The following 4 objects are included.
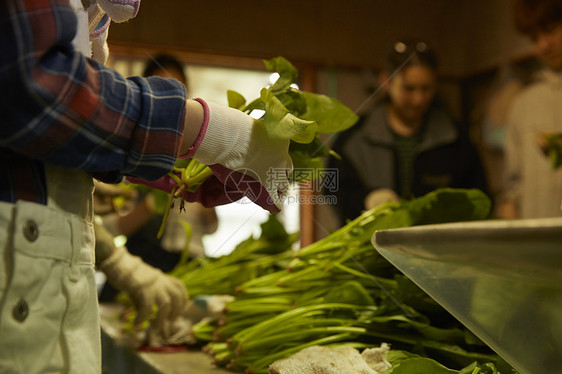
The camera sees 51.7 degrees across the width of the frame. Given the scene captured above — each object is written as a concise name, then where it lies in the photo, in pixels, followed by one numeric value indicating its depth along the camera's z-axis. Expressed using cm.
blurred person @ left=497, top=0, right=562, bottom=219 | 250
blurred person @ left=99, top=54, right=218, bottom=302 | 163
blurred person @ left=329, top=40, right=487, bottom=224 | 215
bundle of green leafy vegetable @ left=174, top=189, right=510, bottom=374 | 74
